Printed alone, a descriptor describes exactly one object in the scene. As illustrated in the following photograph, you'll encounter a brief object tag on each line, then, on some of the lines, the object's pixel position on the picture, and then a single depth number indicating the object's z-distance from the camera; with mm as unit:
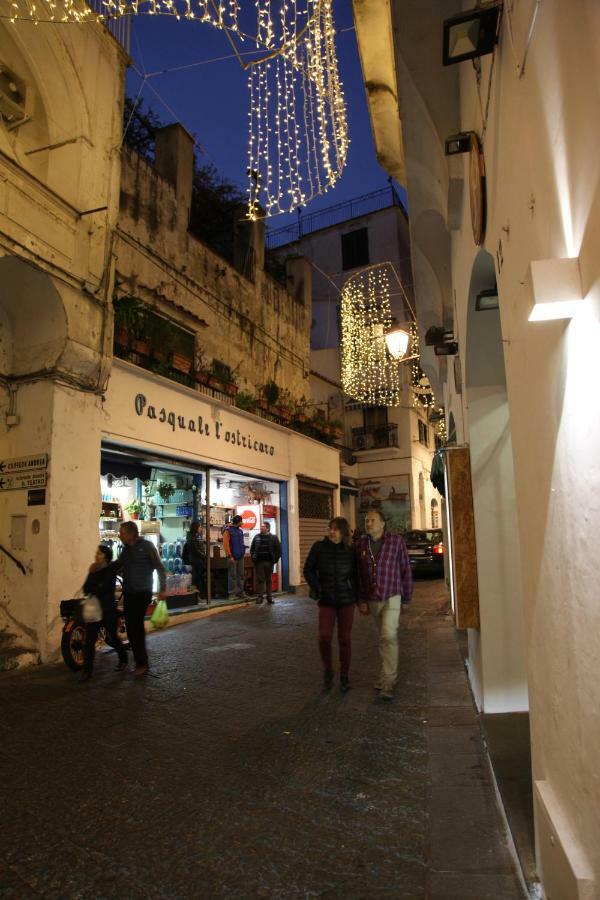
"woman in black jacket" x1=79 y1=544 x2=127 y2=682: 6961
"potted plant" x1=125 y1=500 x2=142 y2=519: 11725
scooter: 7145
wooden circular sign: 3529
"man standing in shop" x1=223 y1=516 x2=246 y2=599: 13273
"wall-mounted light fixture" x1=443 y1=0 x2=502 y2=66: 2762
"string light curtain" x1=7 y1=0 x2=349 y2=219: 5164
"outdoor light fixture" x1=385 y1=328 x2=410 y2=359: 11672
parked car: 17812
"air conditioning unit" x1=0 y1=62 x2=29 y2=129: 8477
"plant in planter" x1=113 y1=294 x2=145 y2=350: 10477
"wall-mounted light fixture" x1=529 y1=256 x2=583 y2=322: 1672
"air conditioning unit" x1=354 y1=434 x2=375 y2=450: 28297
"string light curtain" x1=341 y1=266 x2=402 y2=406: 15984
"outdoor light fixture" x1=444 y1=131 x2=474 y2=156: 3896
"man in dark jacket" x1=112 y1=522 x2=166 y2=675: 6980
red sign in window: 15328
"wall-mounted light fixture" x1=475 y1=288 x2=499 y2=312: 4410
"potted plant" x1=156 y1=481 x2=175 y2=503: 12266
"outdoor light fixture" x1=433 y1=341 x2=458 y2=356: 7172
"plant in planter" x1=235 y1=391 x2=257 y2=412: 14586
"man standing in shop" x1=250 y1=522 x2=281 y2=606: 13164
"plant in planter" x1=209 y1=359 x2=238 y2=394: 13955
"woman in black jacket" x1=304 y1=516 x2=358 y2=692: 6180
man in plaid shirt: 5852
